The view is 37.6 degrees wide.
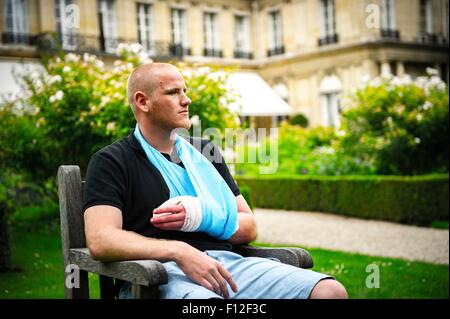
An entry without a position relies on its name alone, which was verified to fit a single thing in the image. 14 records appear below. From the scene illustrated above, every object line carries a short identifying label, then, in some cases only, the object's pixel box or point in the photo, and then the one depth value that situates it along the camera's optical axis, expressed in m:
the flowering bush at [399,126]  12.02
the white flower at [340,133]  14.18
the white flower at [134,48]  8.73
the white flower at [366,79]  14.70
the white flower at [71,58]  8.81
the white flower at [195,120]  7.53
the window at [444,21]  26.39
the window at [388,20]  25.70
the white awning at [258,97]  22.48
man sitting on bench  2.30
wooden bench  2.56
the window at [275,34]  28.45
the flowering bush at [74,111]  7.87
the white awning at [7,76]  20.39
